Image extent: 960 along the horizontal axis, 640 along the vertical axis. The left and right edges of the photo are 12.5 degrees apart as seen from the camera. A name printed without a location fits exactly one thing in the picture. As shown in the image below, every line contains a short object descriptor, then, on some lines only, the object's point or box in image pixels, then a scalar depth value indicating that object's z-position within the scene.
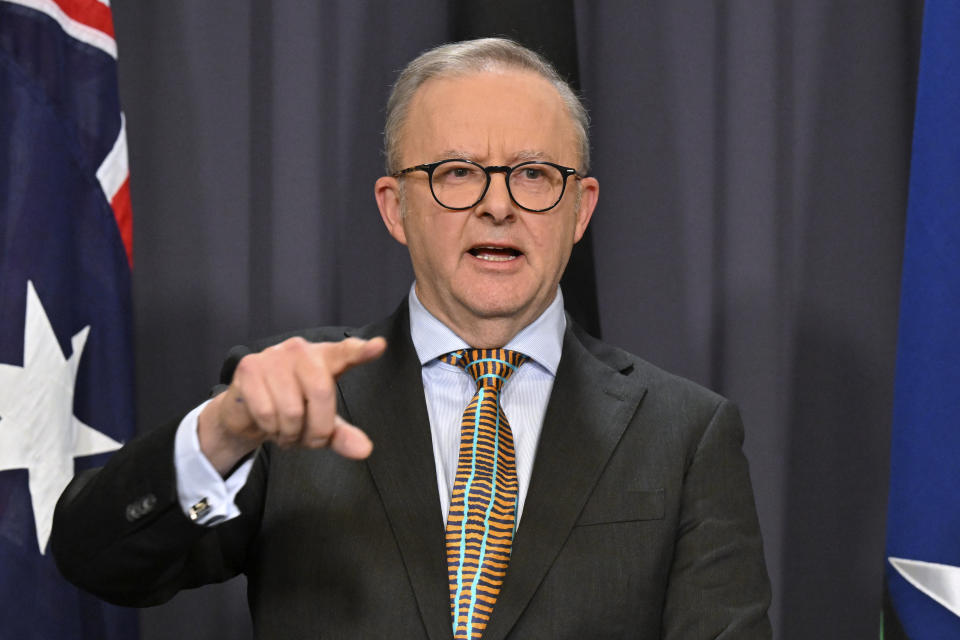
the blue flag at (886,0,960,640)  3.53
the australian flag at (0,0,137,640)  3.48
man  3.21
